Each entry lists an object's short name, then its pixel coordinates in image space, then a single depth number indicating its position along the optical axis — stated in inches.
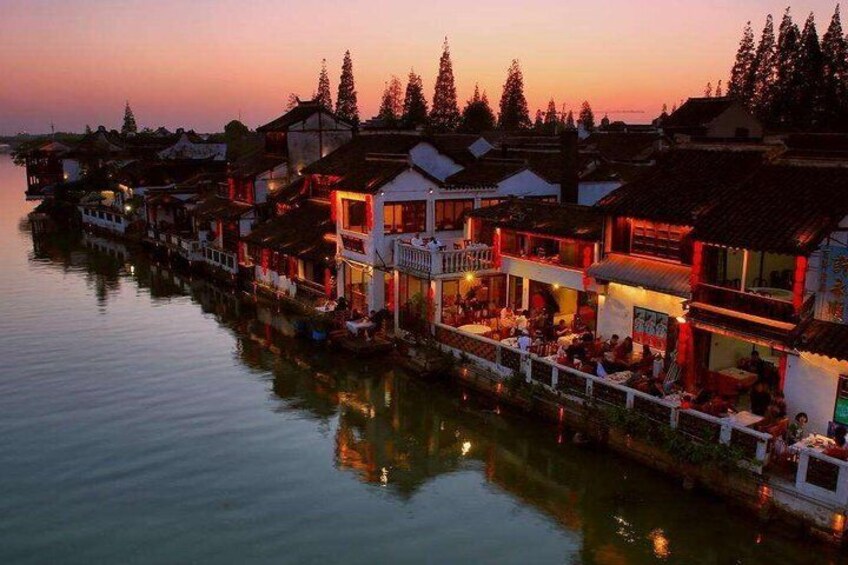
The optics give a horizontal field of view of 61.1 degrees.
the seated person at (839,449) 646.9
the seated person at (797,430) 712.4
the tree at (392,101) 4936.0
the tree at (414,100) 4207.7
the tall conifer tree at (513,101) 4286.4
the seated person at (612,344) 983.6
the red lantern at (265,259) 1740.9
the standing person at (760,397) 778.2
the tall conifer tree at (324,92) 4057.6
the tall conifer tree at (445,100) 3956.7
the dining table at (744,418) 729.0
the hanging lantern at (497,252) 1224.8
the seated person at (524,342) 1012.5
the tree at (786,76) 2967.5
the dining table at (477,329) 1128.2
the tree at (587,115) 5802.2
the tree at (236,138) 4717.0
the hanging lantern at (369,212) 1280.8
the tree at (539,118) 6268.7
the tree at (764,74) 3139.8
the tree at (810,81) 2898.6
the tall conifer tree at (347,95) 3905.0
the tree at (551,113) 6557.1
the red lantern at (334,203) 1402.6
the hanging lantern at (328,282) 1478.8
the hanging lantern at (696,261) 838.5
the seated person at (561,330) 1080.8
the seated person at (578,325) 1078.4
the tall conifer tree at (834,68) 2854.3
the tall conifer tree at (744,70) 3221.0
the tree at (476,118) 4229.8
